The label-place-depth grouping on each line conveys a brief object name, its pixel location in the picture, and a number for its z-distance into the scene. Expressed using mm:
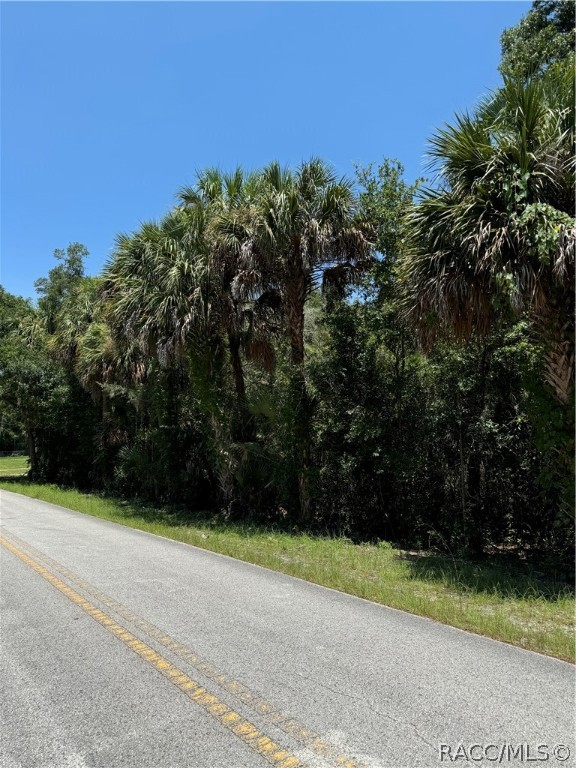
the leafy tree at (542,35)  14766
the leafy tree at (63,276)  39281
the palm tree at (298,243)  13297
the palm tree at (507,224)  7574
